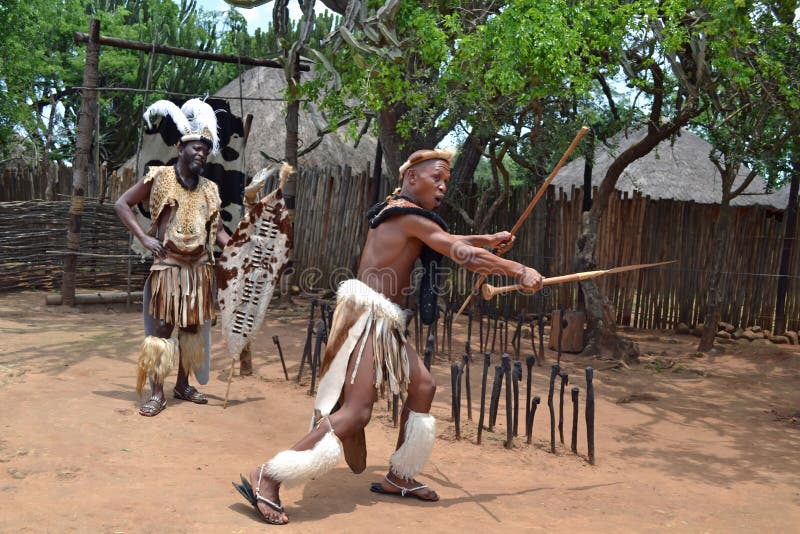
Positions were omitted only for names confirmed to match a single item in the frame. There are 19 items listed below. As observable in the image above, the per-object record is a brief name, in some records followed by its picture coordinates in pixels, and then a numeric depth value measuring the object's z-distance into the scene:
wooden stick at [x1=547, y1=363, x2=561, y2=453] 4.54
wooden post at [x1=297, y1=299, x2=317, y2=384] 5.75
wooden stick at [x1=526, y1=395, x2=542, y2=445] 4.50
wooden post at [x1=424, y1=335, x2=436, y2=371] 4.99
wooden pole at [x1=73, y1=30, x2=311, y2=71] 8.24
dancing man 3.42
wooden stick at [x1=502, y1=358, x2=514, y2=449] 4.51
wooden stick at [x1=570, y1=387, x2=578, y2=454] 4.49
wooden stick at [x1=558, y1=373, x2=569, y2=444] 4.54
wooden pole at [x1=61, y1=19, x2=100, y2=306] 8.85
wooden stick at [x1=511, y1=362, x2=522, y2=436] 4.60
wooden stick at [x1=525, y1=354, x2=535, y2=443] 4.67
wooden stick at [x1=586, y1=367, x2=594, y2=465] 4.38
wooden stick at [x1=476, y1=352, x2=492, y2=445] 4.80
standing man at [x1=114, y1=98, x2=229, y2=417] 4.88
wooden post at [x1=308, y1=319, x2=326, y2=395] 5.51
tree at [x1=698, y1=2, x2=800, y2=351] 6.45
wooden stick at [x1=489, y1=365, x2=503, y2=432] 4.60
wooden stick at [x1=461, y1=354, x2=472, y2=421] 4.99
